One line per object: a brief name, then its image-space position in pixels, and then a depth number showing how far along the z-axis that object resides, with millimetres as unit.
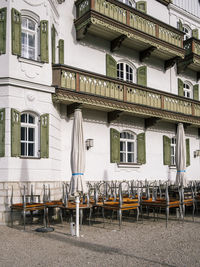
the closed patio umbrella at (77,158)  8750
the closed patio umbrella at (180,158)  12031
